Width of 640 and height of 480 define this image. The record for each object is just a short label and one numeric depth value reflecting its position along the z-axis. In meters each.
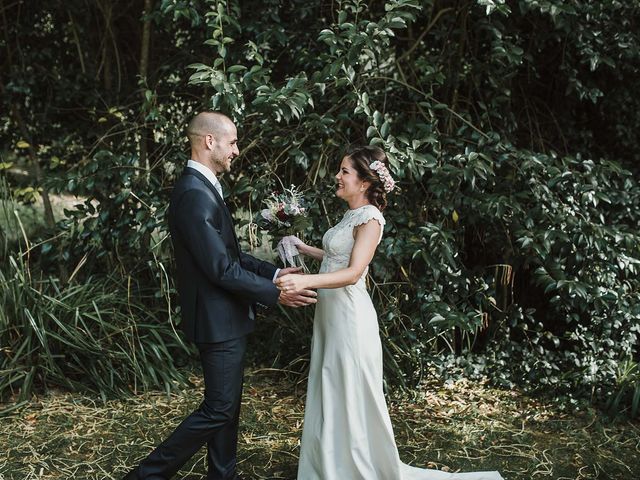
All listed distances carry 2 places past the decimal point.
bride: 3.42
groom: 3.07
